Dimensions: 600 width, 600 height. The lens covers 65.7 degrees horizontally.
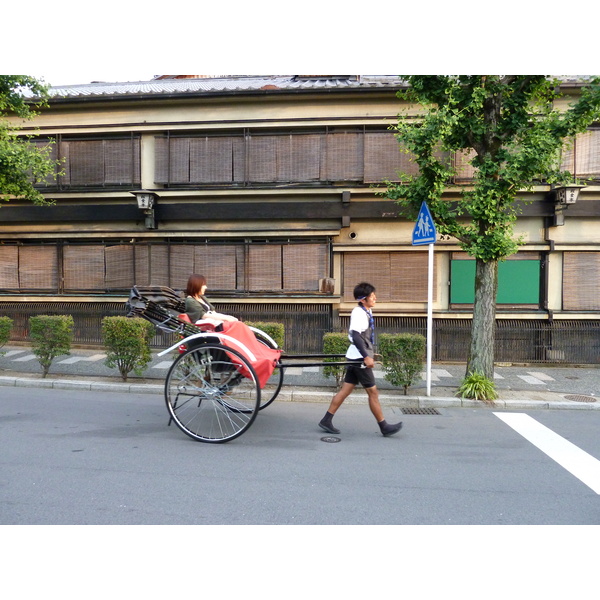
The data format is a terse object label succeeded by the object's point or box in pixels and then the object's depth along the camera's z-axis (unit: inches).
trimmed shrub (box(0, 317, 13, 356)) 376.2
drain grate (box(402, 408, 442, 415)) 290.4
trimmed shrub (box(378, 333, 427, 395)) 316.2
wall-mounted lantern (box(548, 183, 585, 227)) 424.2
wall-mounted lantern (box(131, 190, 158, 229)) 469.9
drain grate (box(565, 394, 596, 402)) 316.2
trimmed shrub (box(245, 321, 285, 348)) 349.1
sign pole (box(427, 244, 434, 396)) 311.8
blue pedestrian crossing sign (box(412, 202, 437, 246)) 306.2
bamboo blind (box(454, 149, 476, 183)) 454.7
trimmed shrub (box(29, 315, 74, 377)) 352.8
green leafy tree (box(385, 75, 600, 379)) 290.7
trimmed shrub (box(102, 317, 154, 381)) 339.6
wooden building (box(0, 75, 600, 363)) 454.3
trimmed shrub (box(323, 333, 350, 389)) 327.9
